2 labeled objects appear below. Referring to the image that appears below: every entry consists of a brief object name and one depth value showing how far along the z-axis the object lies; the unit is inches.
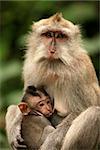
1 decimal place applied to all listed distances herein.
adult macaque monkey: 460.1
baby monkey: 452.4
